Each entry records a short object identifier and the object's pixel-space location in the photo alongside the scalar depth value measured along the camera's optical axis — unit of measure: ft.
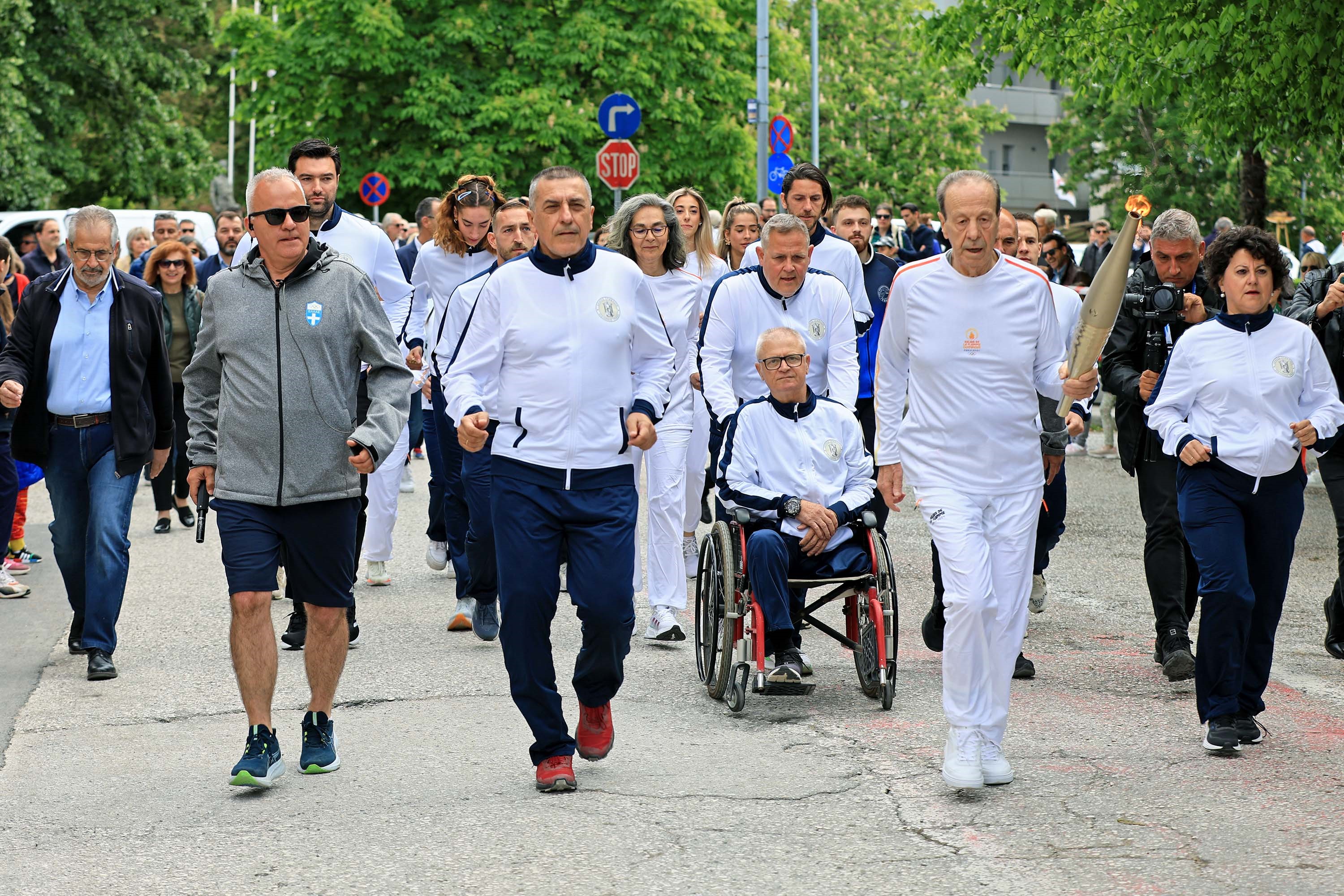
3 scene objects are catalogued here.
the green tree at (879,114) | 184.24
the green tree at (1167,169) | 125.80
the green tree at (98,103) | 108.06
